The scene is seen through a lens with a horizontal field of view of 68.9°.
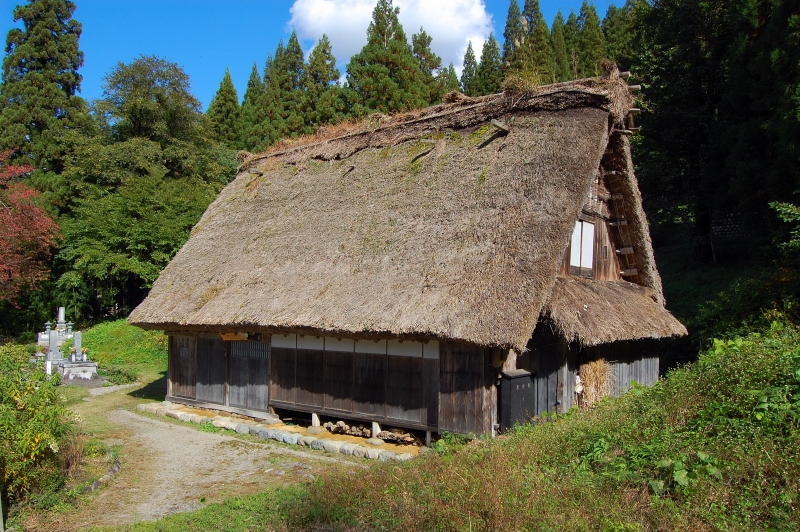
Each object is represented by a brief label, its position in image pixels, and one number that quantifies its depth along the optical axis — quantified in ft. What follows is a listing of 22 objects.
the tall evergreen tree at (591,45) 122.93
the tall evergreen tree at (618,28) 119.05
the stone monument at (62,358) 66.90
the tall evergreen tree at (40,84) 98.27
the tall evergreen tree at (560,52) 123.85
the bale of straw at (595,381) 39.01
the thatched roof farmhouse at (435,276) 31.76
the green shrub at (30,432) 23.84
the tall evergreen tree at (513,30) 158.81
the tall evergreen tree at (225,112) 145.48
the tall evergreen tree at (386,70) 102.06
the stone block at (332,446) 35.65
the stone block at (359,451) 33.91
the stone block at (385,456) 32.74
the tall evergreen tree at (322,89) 108.37
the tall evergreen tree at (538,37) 122.35
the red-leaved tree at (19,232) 78.33
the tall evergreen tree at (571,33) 140.70
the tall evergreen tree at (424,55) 114.32
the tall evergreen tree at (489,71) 127.54
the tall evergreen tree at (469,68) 155.33
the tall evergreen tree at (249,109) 132.26
